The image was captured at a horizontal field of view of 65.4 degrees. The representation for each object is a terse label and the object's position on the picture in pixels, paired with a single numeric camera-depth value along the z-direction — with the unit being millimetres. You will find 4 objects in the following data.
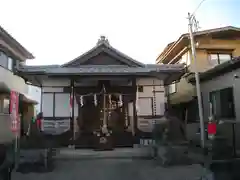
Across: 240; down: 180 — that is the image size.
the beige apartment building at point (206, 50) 12716
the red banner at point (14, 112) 5770
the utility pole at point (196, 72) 9218
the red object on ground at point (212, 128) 7271
